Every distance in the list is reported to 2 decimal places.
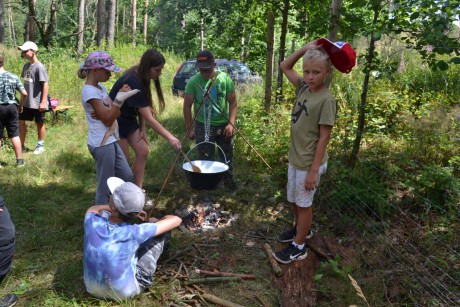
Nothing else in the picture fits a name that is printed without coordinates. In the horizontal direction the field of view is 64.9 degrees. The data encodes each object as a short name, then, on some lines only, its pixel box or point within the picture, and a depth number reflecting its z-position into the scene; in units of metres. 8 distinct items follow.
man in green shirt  4.18
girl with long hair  3.42
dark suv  10.55
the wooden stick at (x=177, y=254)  3.30
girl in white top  3.09
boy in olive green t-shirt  2.81
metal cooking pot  3.58
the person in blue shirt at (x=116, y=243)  2.61
